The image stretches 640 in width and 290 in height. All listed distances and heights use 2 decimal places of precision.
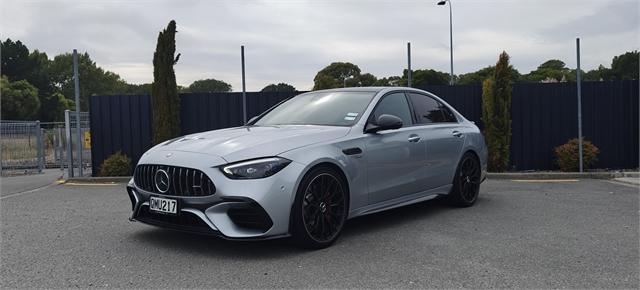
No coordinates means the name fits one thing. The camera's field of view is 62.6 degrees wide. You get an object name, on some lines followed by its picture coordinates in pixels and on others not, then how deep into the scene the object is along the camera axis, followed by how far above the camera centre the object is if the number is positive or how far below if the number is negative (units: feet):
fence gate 35.60 -0.59
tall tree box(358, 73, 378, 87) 217.15 +20.32
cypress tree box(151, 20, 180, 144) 35.01 +2.85
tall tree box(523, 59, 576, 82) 218.96 +23.55
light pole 94.79 +16.95
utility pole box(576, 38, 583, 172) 32.14 +0.24
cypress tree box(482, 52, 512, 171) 34.35 +0.65
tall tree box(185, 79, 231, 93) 268.19 +24.54
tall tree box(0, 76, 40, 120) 171.94 +11.98
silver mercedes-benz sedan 13.48 -1.13
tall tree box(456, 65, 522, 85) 226.17 +22.38
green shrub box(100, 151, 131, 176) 34.58 -2.15
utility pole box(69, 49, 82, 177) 34.60 +1.78
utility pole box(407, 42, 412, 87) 35.91 +4.40
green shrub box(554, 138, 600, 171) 33.58 -2.09
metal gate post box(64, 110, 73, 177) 35.44 -0.97
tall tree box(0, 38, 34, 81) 234.17 +33.63
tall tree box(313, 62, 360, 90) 216.95 +24.35
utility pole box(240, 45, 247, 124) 35.63 +1.90
